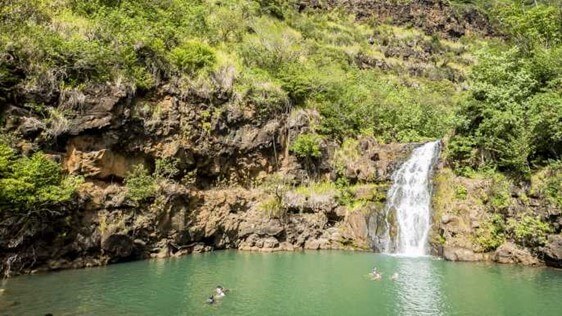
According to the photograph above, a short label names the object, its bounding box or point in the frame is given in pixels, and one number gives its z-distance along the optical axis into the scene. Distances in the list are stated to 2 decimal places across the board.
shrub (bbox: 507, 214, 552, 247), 25.20
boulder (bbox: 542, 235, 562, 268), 24.25
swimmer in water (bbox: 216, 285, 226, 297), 18.88
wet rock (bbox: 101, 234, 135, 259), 25.20
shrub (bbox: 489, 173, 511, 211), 27.55
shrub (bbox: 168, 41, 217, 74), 31.70
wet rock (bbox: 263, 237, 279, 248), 31.77
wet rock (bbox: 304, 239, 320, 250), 32.56
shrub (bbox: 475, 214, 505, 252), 27.25
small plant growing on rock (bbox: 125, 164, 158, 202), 26.61
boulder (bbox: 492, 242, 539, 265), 25.73
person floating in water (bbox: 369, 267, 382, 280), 22.37
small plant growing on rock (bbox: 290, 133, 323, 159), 35.31
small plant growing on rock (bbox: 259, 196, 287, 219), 32.50
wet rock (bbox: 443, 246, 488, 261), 27.20
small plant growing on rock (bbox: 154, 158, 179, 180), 28.64
